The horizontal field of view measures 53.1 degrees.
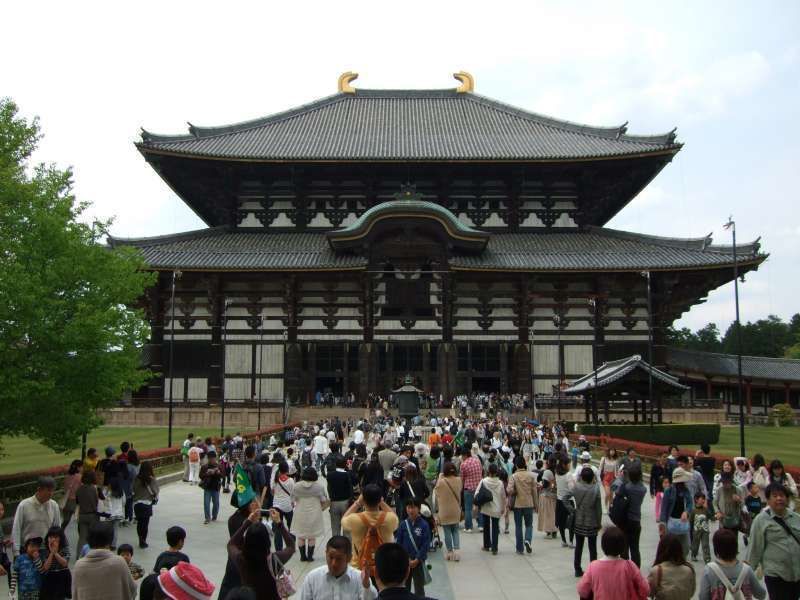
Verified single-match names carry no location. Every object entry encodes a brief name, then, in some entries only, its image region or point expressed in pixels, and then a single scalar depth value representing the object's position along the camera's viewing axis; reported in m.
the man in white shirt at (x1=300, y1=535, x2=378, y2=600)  6.81
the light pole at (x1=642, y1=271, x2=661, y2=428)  35.38
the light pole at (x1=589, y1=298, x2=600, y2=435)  48.48
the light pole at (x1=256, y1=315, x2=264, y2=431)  50.58
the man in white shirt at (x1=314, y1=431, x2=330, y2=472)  25.30
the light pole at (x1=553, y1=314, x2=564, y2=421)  52.81
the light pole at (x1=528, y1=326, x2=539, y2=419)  51.47
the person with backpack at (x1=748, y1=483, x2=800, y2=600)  8.77
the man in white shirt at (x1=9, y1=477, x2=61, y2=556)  11.10
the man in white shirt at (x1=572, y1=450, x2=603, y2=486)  19.25
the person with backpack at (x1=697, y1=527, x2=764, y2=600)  7.54
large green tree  17.16
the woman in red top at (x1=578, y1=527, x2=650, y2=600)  7.32
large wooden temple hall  51.72
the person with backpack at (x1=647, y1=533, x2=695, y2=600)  7.41
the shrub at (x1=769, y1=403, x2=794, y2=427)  51.44
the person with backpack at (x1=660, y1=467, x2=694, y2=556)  12.87
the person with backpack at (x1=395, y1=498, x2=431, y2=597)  10.11
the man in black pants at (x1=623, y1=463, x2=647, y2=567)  12.23
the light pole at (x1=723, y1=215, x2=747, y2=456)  27.59
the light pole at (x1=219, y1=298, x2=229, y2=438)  49.28
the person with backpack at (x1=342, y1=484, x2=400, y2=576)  8.85
